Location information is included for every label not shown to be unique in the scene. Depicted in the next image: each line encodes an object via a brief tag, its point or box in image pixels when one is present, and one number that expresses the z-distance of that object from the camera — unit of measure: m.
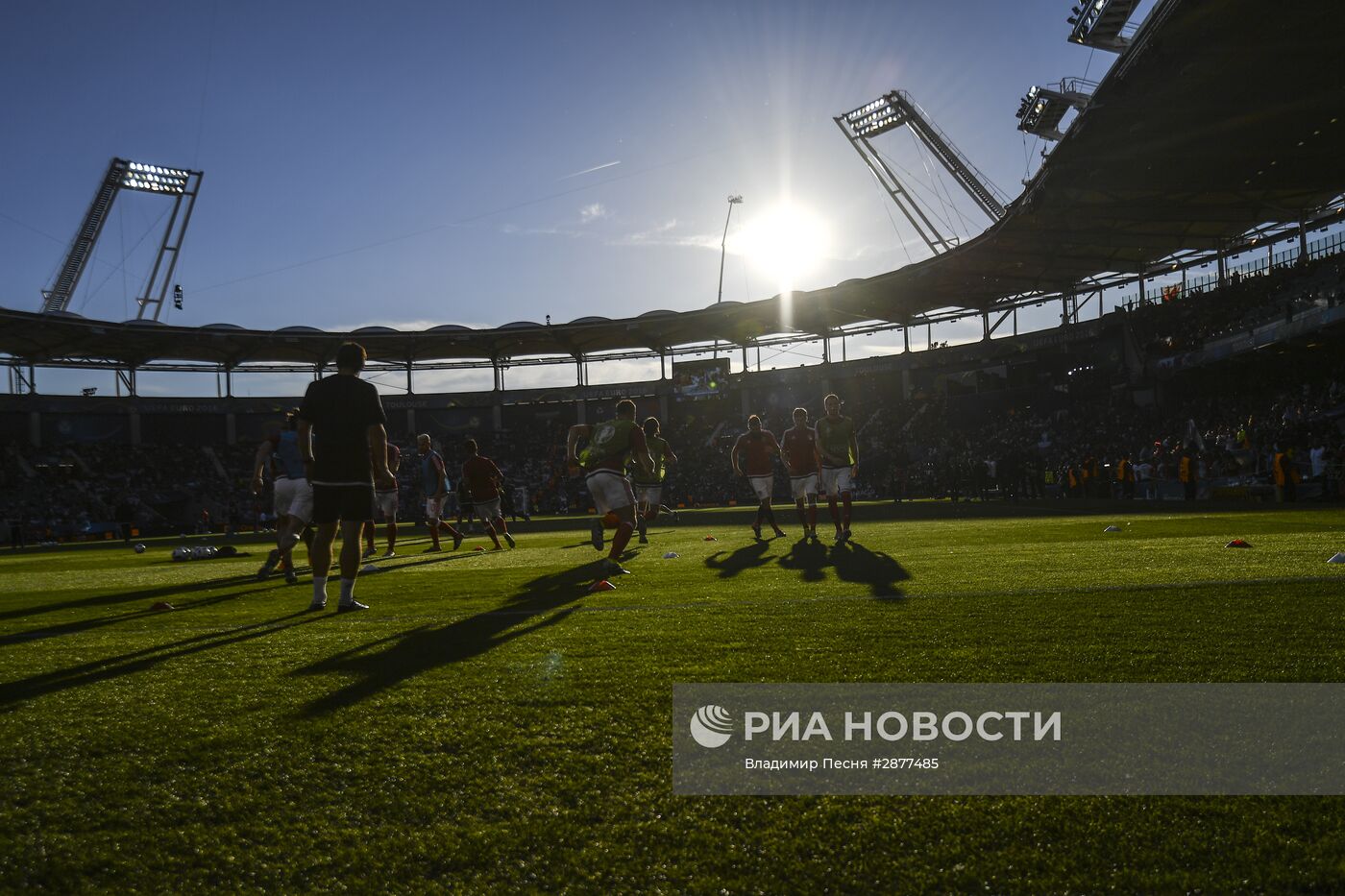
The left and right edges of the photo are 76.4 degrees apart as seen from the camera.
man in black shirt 6.31
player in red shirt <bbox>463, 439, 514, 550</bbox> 14.09
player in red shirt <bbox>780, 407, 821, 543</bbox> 12.66
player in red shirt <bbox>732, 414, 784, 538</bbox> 14.06
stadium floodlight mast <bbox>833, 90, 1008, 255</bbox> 61.16
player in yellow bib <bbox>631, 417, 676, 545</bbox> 14.80
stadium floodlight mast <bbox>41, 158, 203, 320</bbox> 59.38
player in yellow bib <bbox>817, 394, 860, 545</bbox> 12.27
